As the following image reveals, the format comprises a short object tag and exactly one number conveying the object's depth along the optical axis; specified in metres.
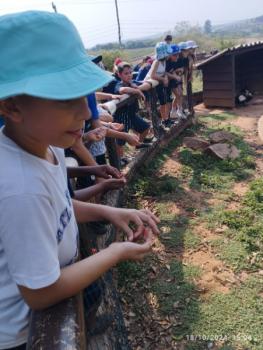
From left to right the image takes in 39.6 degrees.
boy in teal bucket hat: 0.86
